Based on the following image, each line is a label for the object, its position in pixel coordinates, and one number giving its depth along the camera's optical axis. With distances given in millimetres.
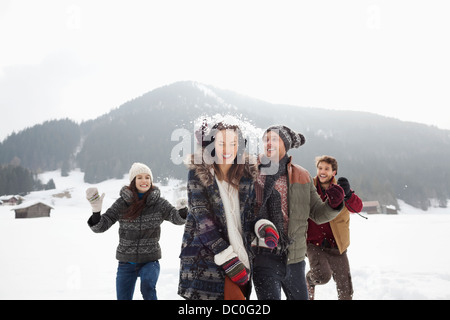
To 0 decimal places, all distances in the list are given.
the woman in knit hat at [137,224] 3129
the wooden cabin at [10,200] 59094
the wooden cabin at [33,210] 34250
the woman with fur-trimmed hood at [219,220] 2031
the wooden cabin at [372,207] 53650
